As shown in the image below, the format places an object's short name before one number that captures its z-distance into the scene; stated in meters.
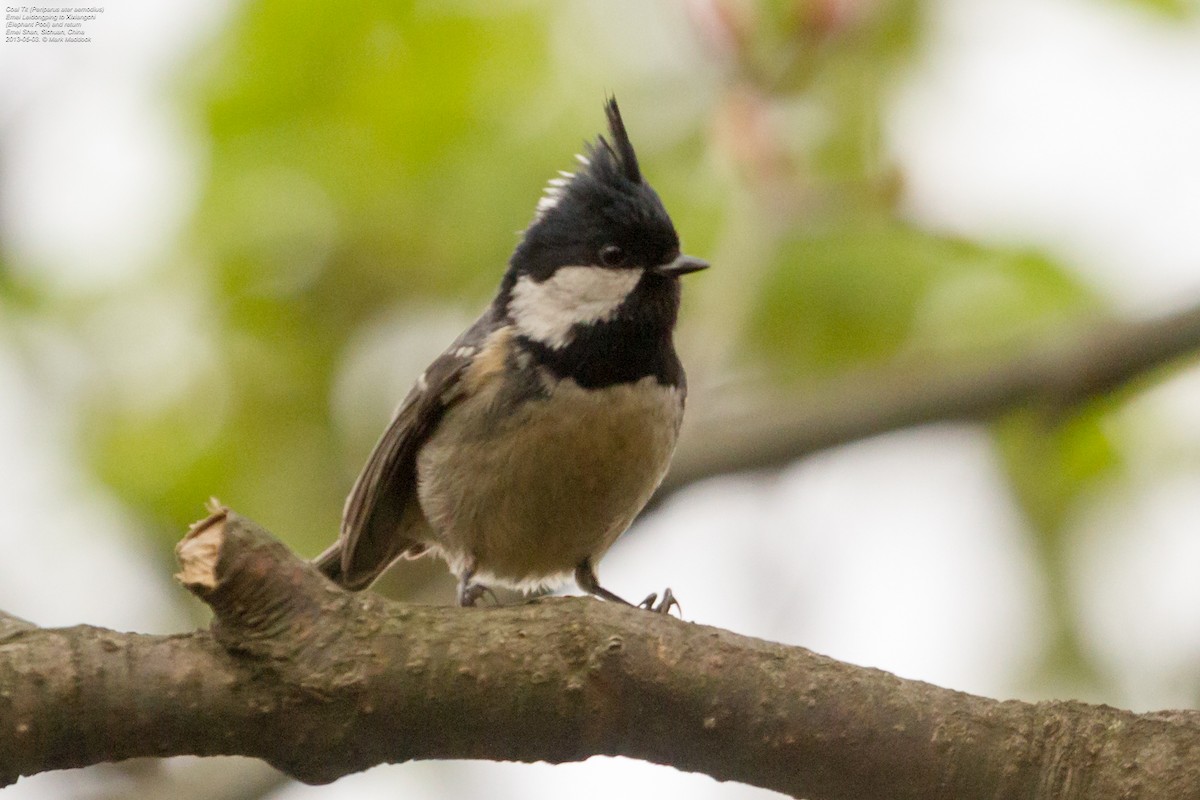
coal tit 6.33
